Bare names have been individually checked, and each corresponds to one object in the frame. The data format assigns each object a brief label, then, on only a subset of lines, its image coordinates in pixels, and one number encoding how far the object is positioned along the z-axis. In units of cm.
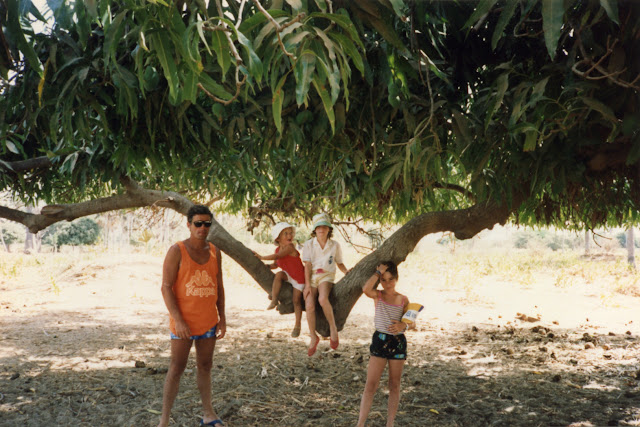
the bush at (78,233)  2269
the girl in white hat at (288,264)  349
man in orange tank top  266
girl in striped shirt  282
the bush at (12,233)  2563
